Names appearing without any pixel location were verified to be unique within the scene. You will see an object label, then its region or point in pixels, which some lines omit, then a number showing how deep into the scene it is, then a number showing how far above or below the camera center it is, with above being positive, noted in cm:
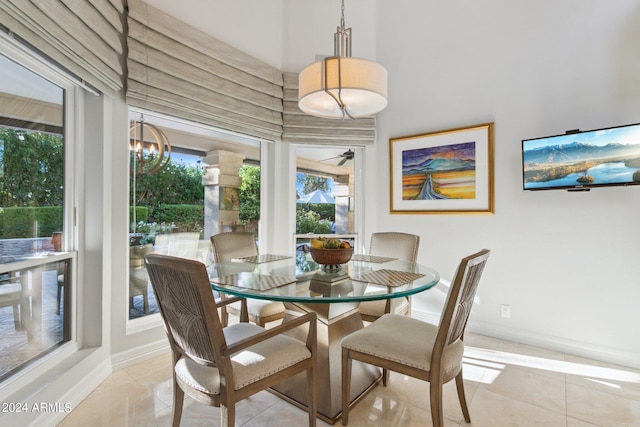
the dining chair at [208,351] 128 -61
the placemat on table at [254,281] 171 -36
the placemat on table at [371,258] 248 -33
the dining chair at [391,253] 241 -32
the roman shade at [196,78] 239 +119
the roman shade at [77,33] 150 +97
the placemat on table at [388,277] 178 -35
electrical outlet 295 -86
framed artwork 306 +45
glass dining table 160 -37
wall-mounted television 228 +43
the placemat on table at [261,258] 243 -33
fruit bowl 196 -24
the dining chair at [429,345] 149 -65
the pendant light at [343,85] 181 +75
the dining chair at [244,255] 238 -32
